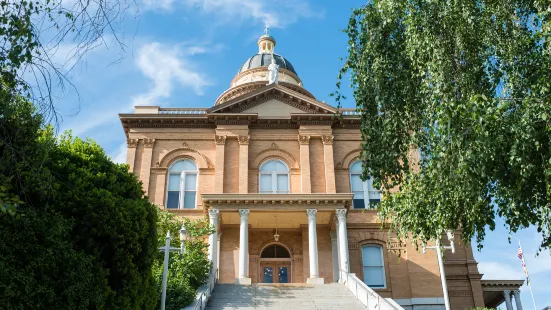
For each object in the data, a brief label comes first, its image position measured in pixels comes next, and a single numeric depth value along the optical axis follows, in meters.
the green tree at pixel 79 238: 10.80
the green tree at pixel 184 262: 18.83
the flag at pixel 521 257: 32.41
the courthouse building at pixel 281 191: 25.45
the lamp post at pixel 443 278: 18.58
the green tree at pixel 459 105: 9.95
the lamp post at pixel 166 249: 14.99
